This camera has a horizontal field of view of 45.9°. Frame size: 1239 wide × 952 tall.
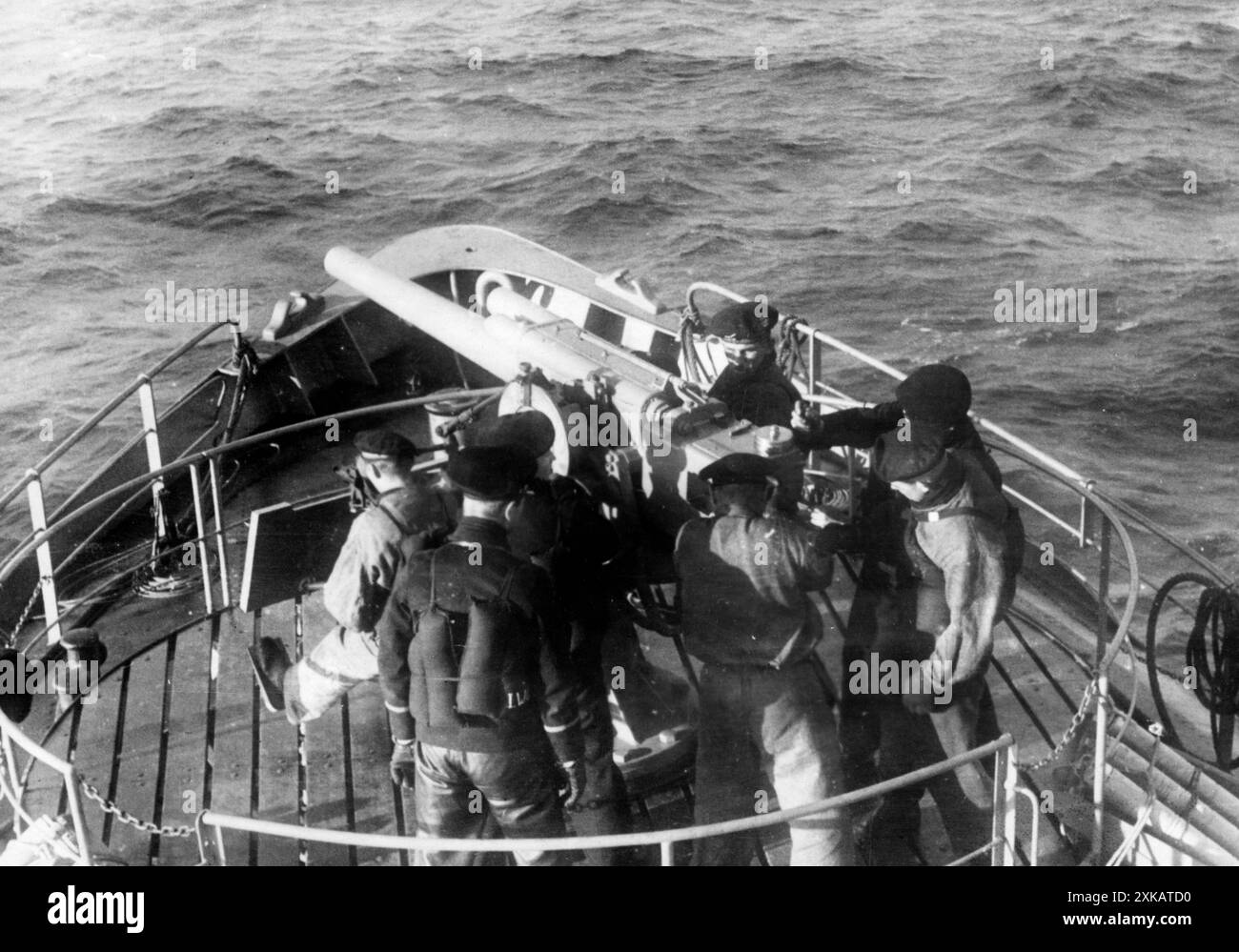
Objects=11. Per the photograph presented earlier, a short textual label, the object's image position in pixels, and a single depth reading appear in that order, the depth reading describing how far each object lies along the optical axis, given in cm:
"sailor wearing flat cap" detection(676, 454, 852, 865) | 517
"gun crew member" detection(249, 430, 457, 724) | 574
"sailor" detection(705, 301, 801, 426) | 664
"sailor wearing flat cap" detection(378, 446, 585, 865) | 496
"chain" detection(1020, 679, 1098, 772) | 534
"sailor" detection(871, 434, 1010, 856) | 534
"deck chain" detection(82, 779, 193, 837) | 530
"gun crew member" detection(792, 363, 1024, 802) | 559
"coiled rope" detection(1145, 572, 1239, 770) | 664
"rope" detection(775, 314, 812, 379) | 816
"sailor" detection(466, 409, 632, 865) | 531
